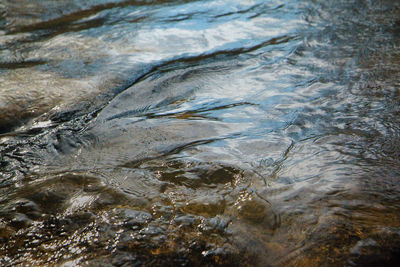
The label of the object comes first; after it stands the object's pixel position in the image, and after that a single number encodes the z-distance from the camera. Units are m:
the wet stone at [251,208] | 4.11
